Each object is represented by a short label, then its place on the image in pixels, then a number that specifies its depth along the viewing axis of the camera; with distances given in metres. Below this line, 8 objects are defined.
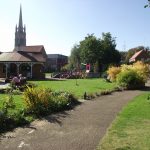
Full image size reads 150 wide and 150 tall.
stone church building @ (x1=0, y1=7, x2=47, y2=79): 27.90
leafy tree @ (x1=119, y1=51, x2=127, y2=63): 56.84
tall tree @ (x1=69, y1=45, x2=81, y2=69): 49.88
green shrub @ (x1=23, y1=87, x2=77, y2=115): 8.03
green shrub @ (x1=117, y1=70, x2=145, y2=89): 16.36
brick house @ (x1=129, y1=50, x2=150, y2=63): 45.79
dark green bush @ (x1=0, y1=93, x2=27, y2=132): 6.38
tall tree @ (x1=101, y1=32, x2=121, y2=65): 38.64
